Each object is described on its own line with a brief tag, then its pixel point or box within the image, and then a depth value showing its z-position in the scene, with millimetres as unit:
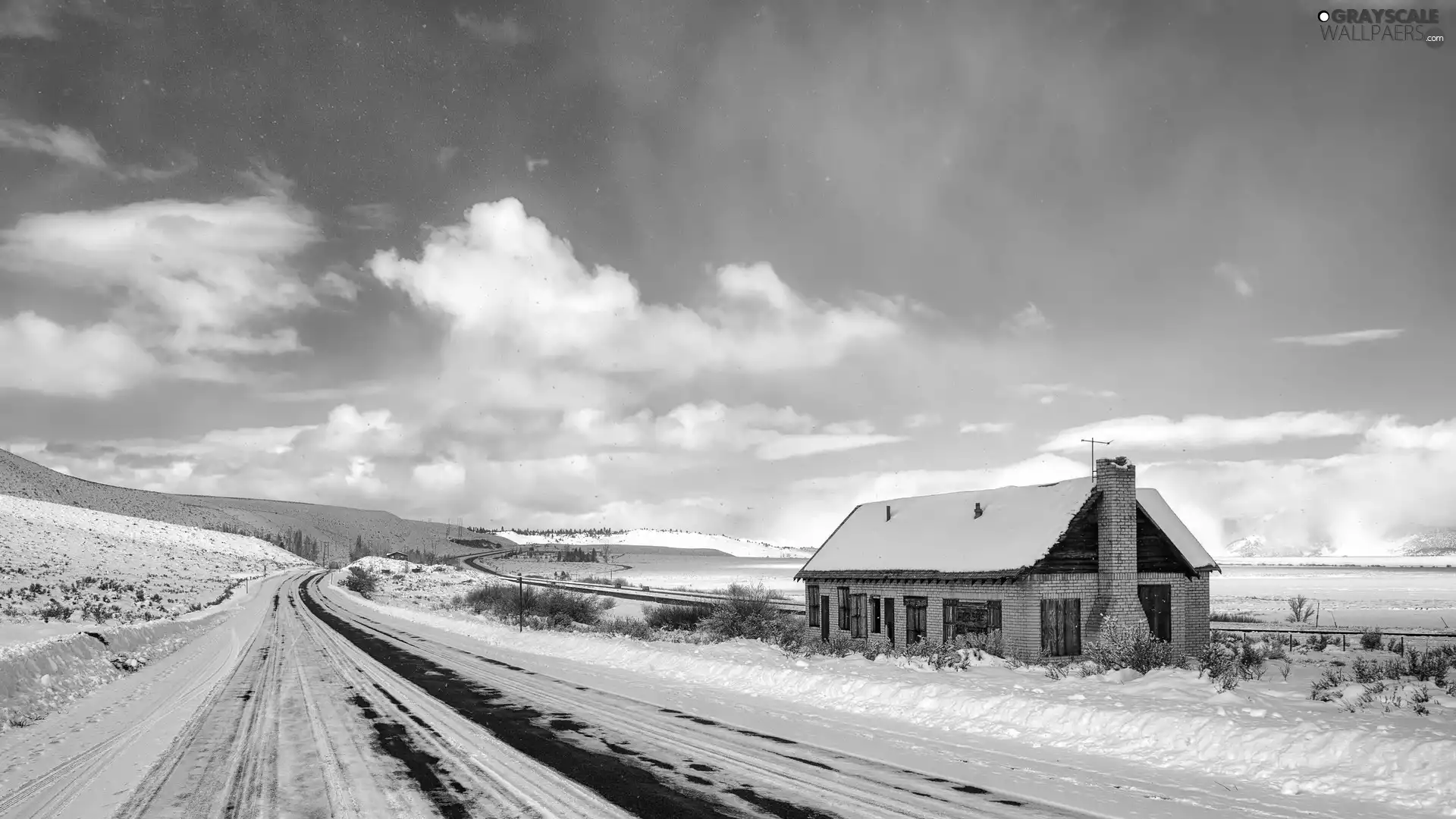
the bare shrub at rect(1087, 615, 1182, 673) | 20203
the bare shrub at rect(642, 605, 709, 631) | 46531
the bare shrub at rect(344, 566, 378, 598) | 85938
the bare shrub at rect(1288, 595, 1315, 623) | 49969
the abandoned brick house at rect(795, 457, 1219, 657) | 26375
